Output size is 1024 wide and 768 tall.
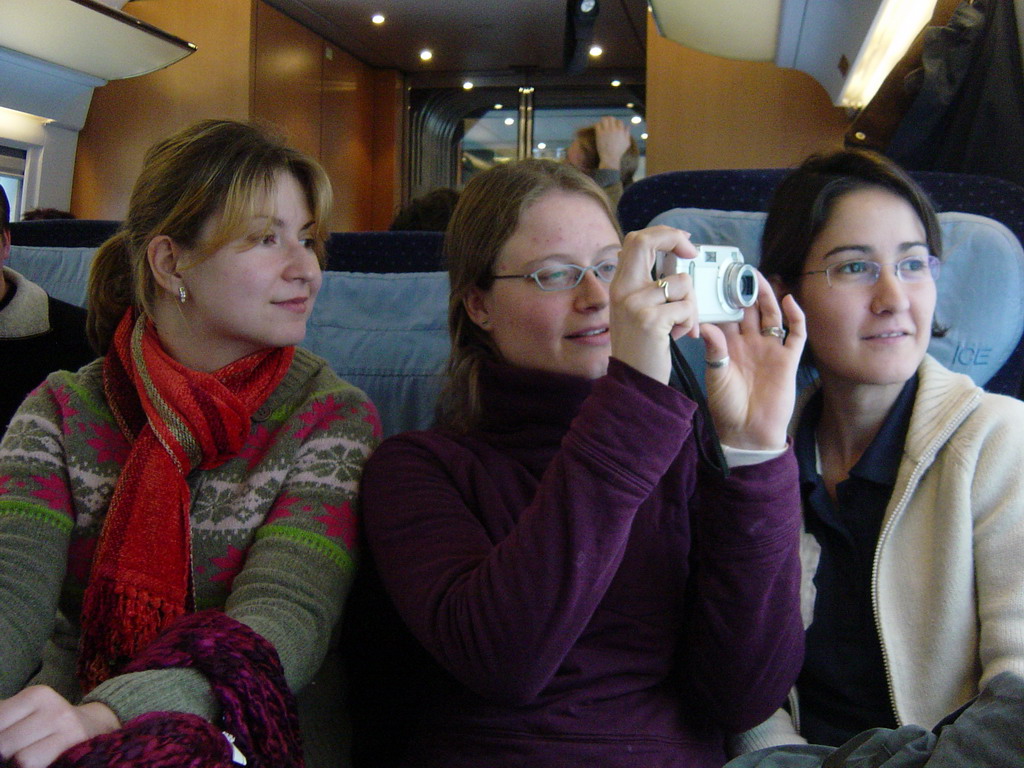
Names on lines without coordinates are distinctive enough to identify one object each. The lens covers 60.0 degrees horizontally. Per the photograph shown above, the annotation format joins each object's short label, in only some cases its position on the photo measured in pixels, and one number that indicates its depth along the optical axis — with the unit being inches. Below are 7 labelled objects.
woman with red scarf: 39.8
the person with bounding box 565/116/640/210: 121.6
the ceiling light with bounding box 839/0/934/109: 93.9
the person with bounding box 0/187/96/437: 70.0
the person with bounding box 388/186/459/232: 112.4
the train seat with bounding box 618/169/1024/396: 52.9
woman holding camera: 33.5
